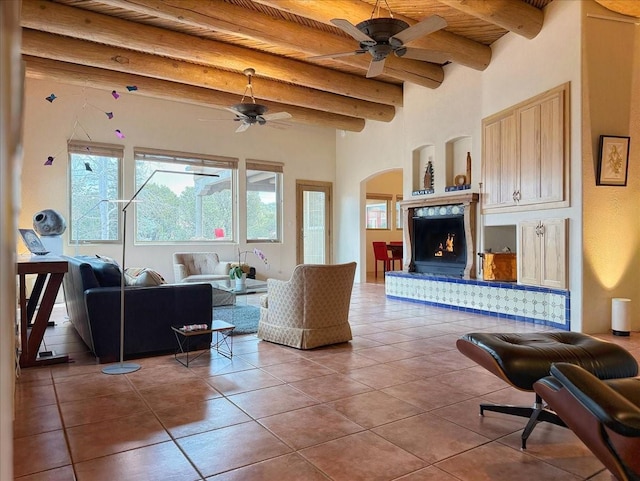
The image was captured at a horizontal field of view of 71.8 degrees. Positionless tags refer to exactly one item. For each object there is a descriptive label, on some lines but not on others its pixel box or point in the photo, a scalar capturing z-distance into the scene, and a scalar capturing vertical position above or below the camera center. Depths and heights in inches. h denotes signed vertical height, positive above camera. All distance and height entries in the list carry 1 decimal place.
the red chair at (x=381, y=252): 425.4 -9.2
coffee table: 230.2 -24.3
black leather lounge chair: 58.3 -24.9
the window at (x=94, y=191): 291.9 +35.2
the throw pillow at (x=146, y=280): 156.5 -13.3
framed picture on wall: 185.5 +35.2
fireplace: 252.8 +4.9
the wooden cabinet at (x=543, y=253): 192.9 -5.0
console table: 134.5 -22.0
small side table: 144.4 -36.9
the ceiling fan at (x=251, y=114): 224.5 +67.9
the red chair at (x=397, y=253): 431.7 -10.4
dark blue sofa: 143.3 -23.4
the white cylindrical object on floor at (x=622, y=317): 180.7 -30.7
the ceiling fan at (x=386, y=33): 143.9 +71.6
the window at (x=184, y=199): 319.6 +33.2
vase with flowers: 241.8 -19.1
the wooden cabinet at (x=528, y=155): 193.9 +42.4
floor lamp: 135.1 -39.1
